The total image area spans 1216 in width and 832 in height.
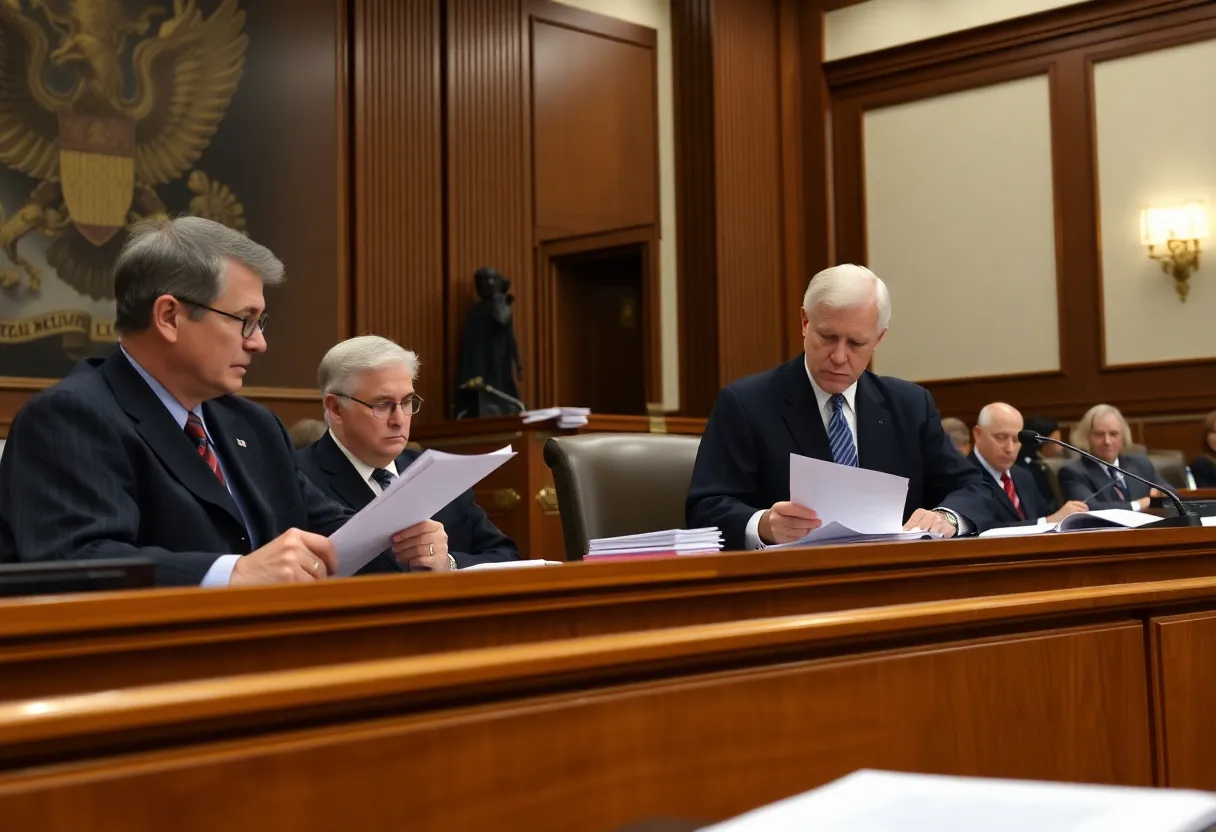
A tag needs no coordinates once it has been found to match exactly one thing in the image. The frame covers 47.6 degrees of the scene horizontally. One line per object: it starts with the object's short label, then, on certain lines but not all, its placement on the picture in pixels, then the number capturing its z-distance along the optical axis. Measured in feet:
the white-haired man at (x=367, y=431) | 11.14
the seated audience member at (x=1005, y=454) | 20.22
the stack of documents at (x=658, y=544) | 6.66
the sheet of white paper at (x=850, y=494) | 7.13
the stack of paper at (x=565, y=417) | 20.16
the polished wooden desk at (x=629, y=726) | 3.09
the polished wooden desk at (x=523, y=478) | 20.68
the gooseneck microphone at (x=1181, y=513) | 8.29
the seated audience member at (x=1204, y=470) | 24.36
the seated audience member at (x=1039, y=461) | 22.35
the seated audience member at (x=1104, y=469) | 20.16
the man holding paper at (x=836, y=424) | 10.68
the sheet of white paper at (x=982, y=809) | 2.31
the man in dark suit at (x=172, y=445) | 6.59
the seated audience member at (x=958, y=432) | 23.56
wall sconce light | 27.22
